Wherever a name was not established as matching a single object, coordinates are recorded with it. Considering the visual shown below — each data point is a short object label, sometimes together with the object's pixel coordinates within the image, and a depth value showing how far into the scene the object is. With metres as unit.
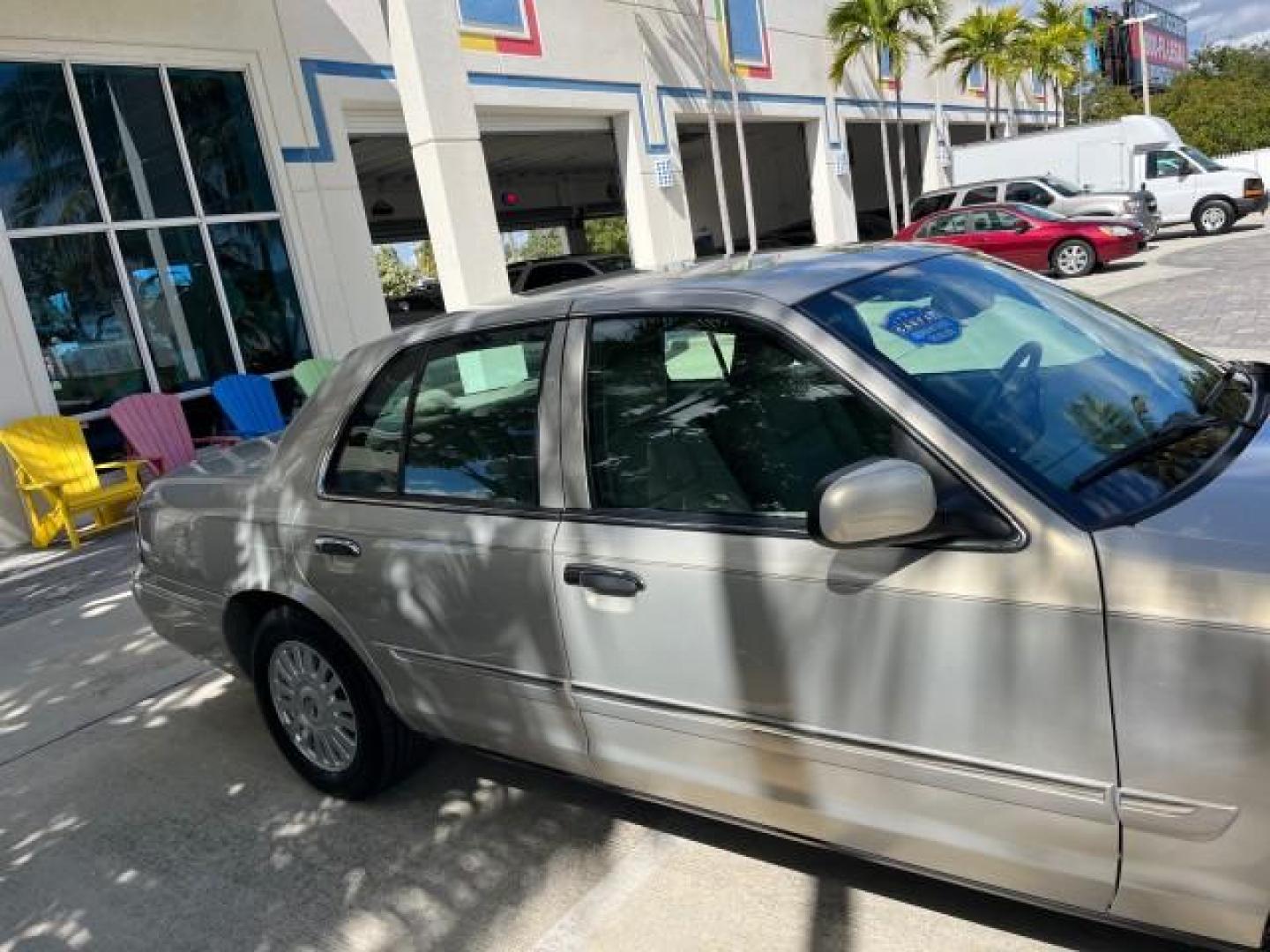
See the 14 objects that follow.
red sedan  16.50
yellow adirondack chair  7.78
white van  20.70
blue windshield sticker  2.37
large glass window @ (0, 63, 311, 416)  8.68
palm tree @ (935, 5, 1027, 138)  24.62
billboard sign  49.88
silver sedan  1.76
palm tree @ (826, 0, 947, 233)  19.91
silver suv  18.58
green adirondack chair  9.80
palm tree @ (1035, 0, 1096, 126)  27.30
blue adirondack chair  9.48
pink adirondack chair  8.62
